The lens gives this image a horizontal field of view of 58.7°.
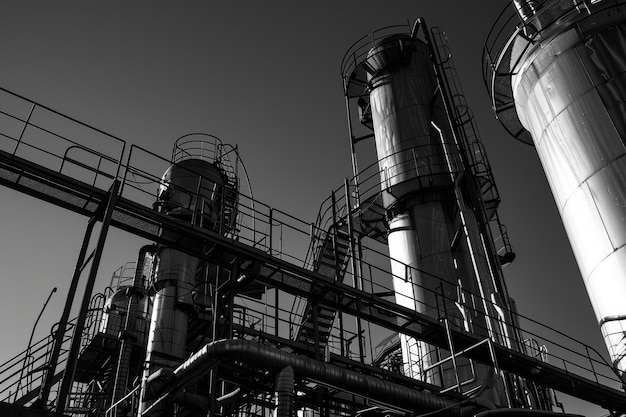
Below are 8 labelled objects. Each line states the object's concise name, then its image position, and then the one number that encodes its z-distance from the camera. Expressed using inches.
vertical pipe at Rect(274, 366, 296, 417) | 341.1
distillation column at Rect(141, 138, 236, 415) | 602.2
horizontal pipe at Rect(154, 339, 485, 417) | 351.3
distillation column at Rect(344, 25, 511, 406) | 554.9
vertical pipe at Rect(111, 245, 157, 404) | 679.7
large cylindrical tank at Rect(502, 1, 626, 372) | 487.2
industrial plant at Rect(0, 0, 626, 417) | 391.9
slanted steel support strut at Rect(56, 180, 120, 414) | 290.4
